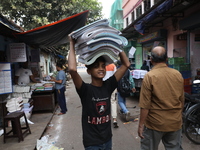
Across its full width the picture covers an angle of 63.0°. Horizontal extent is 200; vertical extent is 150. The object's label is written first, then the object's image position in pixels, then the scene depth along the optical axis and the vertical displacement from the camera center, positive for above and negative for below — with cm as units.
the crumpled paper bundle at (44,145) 341 -160
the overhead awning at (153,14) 564 +222
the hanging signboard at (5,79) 424 -18
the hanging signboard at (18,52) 496 +60
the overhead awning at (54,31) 440 +116
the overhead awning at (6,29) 371 +108
